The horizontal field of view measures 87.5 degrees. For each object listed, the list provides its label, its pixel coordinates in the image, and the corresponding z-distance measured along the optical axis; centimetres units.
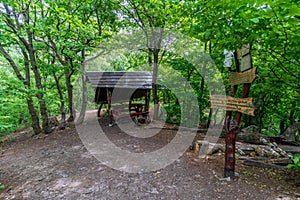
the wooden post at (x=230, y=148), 301
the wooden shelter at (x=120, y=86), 705
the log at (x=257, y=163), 357
